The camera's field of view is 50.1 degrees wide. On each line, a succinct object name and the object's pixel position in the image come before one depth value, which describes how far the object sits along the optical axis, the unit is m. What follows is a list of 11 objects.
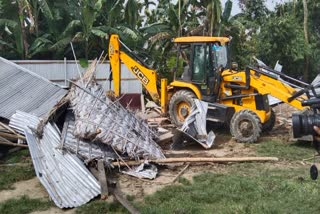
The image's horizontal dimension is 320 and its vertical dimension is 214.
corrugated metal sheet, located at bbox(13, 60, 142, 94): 13.07
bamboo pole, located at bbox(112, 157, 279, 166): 6.49
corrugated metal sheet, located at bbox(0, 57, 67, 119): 8.64
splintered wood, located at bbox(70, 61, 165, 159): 6.46
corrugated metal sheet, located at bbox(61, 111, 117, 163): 6.30
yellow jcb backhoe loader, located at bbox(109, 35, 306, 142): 8.56
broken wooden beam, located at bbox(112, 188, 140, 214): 4.85
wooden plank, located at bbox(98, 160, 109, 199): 5.40
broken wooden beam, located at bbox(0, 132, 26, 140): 7.48
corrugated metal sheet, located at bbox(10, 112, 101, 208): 5.38
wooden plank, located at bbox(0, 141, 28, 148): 7.32
